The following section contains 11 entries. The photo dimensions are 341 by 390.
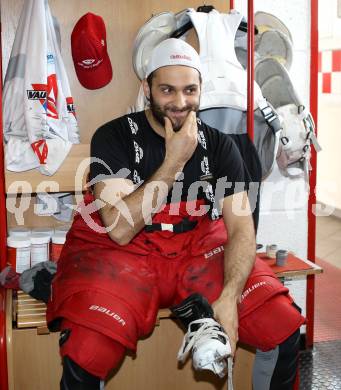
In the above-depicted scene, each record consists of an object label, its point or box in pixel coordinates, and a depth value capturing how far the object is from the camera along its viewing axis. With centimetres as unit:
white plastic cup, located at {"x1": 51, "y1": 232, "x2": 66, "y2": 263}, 206
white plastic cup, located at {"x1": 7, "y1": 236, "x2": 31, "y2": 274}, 198
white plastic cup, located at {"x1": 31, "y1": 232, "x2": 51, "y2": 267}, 202
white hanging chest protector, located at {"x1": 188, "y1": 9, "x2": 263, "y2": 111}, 201
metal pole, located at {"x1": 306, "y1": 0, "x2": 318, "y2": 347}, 233
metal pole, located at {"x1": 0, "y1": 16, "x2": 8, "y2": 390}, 166
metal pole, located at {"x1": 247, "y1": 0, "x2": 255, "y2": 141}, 202
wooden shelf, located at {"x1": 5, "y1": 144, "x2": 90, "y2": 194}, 191
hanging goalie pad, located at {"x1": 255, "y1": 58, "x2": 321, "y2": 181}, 219
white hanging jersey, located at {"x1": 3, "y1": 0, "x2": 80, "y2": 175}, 188
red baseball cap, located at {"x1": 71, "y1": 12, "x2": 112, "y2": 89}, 202
